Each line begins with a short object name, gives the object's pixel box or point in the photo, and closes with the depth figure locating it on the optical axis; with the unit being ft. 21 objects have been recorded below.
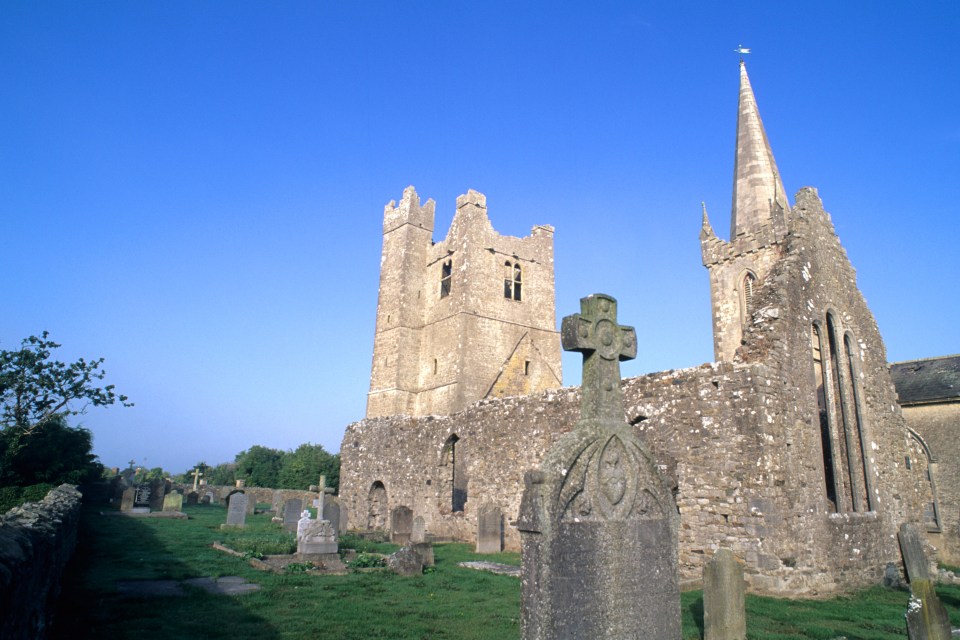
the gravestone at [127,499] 91.50
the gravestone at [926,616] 20.36
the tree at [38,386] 83.82
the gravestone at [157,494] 94.25
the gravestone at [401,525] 56.90
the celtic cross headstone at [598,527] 14.73
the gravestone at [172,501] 93.09
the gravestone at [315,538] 41.60
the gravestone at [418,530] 54.95
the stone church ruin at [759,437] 34.60
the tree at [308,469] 153.99
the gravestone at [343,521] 60.44
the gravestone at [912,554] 38.52
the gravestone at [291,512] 66.33
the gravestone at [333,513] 56.90
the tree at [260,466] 196.54
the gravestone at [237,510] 70.64
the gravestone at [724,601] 22.80
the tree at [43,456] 76.64
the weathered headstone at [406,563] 38.06
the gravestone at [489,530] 50.47
